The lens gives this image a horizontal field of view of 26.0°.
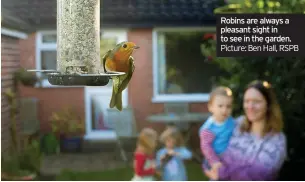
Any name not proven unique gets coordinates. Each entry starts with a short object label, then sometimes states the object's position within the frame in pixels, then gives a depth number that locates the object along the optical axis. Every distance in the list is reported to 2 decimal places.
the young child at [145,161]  3.84
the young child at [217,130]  3.39
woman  3.31
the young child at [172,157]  3.85
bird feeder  1.17
